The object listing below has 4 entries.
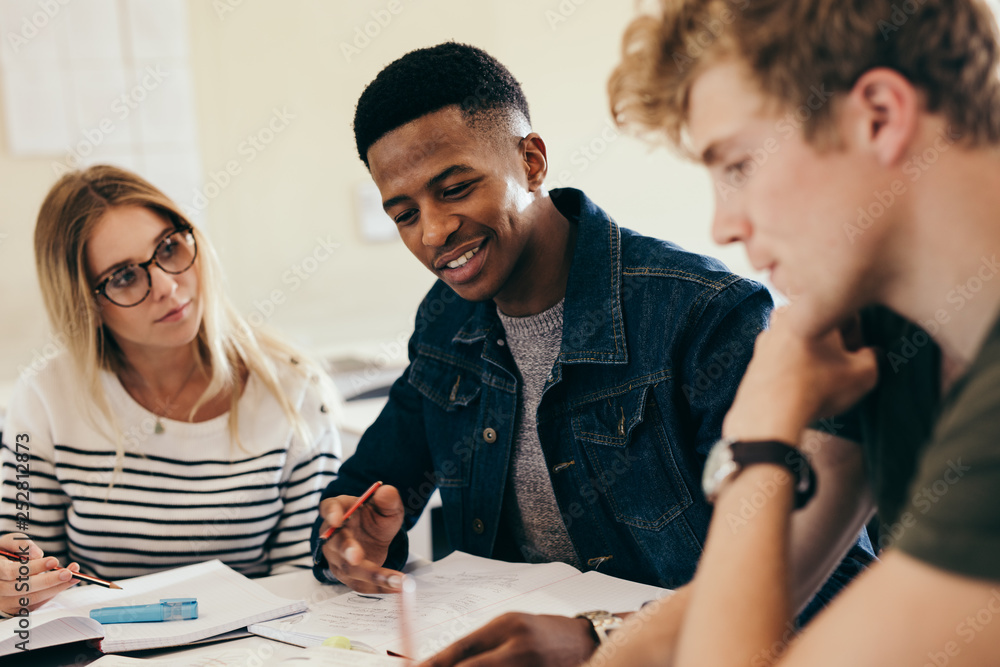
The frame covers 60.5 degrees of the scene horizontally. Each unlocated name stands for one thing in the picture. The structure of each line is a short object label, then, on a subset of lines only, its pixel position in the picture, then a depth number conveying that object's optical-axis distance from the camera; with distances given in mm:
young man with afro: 1213
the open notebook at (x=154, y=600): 1067
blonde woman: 1557
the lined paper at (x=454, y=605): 1028
